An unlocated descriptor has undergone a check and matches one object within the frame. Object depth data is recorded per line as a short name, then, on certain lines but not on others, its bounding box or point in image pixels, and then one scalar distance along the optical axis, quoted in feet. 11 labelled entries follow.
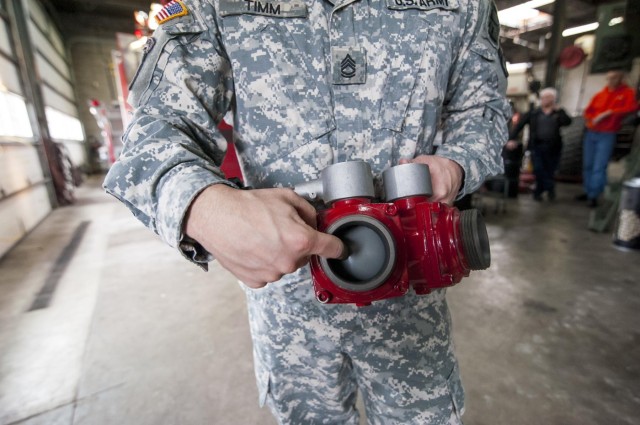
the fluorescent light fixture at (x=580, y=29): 25.71
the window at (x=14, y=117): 11.84
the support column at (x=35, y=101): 14.10
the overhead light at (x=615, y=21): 12.56
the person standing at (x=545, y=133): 13.00
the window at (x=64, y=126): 22.49
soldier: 1.48
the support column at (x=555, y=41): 16.52
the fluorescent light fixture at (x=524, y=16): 18.38
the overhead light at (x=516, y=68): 38.29
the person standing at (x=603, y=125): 11.13
